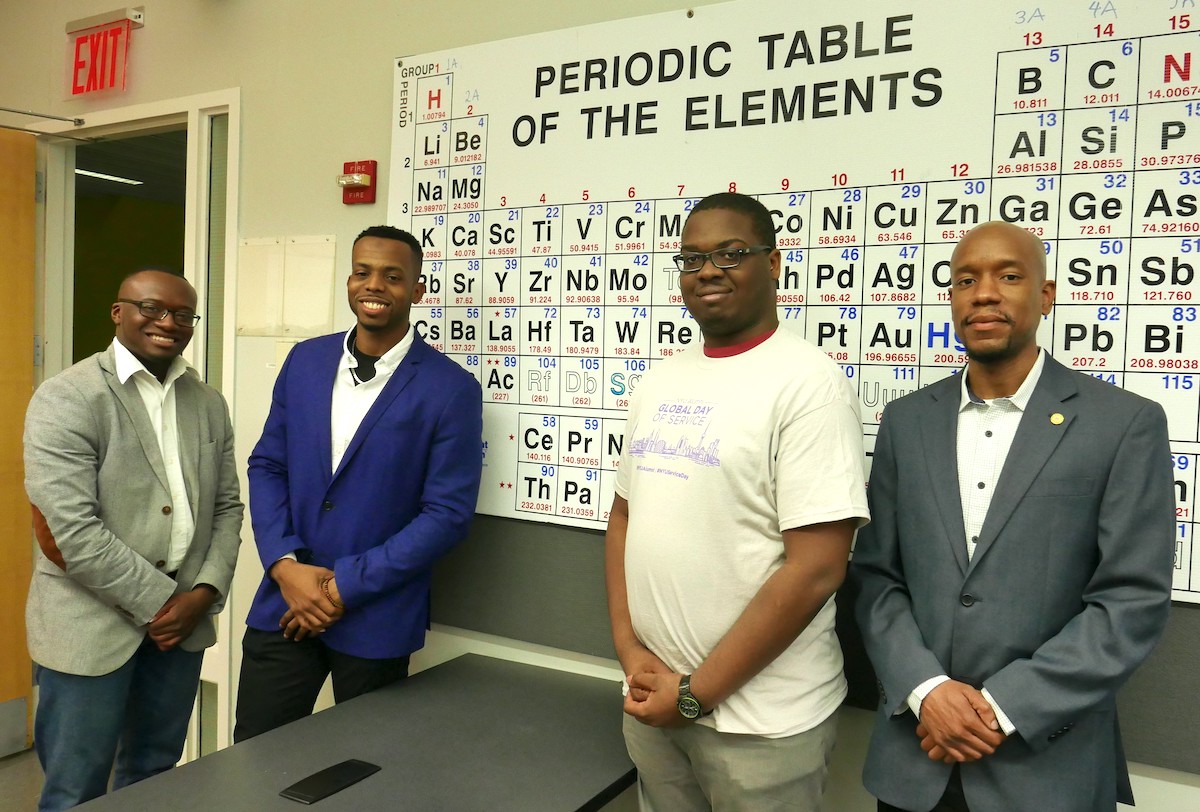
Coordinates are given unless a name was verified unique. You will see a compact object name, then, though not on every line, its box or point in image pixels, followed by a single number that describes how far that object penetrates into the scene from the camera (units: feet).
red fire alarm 8.27
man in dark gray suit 4.13
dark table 4.72
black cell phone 4.66
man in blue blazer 6.55
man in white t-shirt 4.58
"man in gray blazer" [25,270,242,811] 6.11
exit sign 10.22
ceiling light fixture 18.57
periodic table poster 5.29
